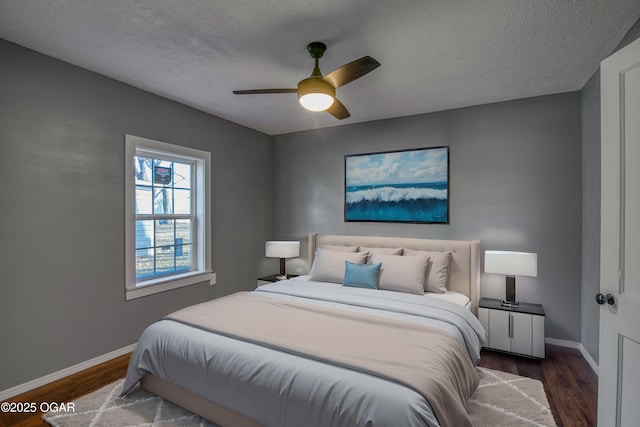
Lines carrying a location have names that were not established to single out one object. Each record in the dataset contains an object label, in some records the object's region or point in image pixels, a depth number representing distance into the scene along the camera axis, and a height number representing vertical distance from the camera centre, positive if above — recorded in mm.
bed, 1490 -815
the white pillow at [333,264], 3500 -590
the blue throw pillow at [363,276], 3203 -654
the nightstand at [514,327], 2922 -1098
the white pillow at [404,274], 3096 -616
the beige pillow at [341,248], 3885 -455
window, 3141 -54
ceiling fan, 2068 +916
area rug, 2043 -1362
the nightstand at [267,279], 4360 -937
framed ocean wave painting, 3781 +332
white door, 1490 -148
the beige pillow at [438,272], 3227 -619
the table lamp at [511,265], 2998 -510
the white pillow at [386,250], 3584 -447
